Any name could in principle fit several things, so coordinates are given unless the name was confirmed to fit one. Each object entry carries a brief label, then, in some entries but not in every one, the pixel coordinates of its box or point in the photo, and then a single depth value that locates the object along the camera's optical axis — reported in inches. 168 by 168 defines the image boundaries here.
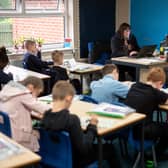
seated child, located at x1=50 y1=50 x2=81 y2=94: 212.1
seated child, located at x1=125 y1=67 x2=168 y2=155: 134.8
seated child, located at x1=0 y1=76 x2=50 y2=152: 114.9
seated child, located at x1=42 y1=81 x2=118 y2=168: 101.3
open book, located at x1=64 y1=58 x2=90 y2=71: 227.8
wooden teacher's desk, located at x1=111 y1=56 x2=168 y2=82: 219.5
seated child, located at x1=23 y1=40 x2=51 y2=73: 222.7
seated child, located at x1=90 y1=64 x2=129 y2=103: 150.0
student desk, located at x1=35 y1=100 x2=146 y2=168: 109.3
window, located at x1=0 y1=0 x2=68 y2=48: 257.1
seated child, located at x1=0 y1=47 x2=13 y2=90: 170.7
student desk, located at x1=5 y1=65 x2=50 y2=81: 192.1
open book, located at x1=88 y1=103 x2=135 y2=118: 121.3
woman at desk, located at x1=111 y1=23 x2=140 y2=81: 252.5
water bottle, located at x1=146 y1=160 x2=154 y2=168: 144.8
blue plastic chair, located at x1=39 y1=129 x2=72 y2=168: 103.7
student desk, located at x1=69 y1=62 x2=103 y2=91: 221.5
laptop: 241.3
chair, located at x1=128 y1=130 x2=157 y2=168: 134.8
